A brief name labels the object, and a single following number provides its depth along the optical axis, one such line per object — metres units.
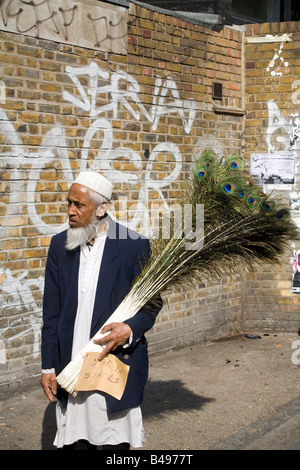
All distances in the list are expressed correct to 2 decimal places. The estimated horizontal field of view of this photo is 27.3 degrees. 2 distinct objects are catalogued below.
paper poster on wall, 7.79
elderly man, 3.54
